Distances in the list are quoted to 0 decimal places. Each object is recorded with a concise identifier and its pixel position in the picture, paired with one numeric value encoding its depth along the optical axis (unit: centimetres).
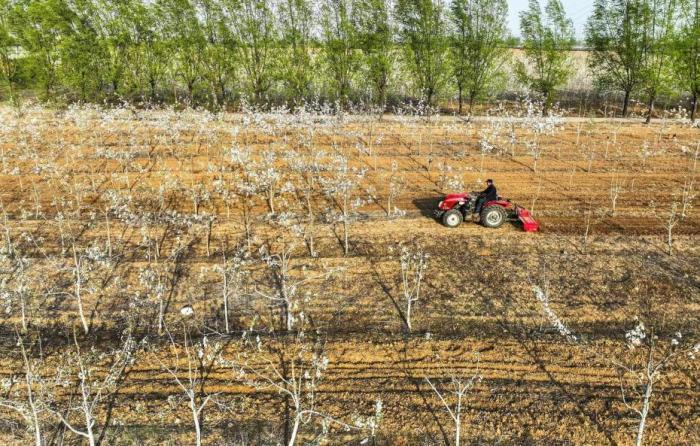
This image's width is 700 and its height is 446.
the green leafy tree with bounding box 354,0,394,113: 3653
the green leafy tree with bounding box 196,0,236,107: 3681
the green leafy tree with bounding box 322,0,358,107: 3712
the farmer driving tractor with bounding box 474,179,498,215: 1702
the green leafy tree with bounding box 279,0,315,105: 3728
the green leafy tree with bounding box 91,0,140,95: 3503
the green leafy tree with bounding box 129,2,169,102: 3584
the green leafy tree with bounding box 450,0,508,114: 3756
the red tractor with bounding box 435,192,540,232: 1703
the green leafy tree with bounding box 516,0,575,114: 3897
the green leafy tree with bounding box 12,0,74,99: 3247
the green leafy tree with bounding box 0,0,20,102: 3231
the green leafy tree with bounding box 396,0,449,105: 3662
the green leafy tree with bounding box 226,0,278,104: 3719
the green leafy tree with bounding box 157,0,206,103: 3622
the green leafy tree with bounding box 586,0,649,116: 3612
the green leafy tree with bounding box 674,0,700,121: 3400
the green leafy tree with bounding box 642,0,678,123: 3492
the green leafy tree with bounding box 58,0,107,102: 3341
